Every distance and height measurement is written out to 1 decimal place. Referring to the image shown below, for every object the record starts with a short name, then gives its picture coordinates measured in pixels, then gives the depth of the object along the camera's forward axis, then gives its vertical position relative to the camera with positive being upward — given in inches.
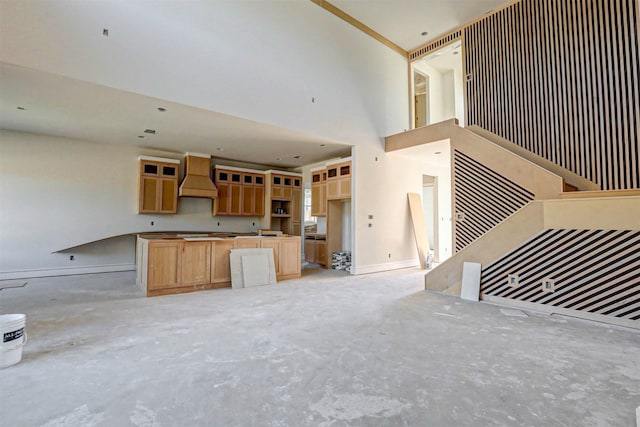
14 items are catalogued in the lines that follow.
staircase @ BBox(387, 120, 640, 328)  141.4 -5.9
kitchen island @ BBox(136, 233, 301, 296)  191.5 -25.4
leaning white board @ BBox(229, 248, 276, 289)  217.8 -31.7
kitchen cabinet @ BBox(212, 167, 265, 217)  340.2 +40.3
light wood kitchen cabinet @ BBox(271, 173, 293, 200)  369.7 +50.9
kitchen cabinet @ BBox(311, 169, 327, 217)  324.8 +38.2
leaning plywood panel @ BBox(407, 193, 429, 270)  321.1 -0.6
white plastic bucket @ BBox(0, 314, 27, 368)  95.0 -37.7
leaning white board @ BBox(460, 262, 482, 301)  185.9 -35.6
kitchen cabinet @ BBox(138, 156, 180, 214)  297.9 +42.5
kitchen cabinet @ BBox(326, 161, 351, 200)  291.0 +46.7
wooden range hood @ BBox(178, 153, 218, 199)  313.8 +51.5
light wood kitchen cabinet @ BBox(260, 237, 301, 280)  243.1 -24.8
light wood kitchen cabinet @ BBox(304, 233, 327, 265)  327.0 -26.1
